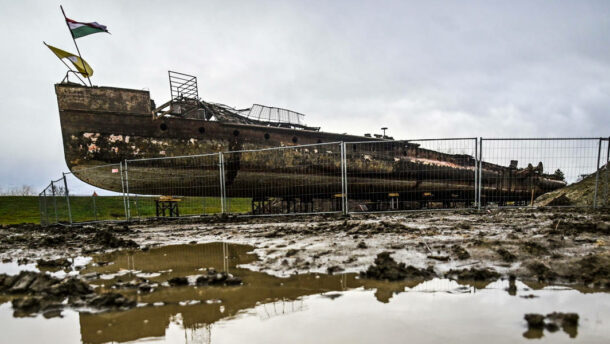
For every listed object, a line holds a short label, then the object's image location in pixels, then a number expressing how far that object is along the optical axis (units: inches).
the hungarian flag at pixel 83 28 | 361.1
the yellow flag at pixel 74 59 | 376.6
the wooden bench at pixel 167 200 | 400.1
